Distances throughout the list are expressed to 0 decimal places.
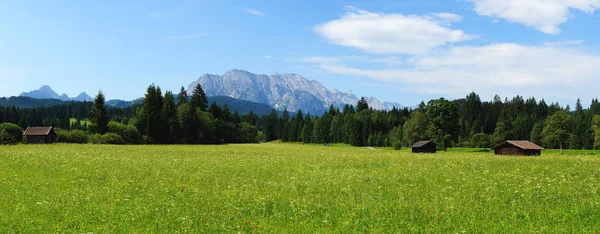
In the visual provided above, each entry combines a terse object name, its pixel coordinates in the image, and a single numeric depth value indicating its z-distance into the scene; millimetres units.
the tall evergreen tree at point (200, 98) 134400
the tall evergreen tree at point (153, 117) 104000
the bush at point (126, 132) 98762
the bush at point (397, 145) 101856
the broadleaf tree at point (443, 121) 95000
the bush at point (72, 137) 89438
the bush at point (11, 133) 74688
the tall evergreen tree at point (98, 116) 96188
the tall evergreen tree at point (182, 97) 136250
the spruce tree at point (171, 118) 107688
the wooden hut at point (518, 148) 60562
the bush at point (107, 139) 90438
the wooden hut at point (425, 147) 77062
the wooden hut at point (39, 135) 85125
